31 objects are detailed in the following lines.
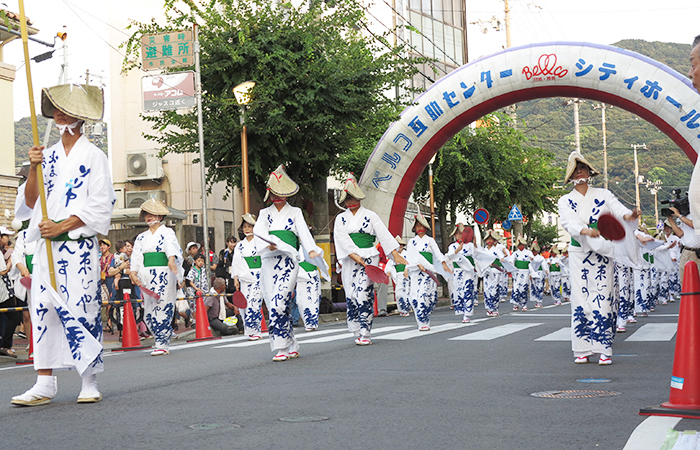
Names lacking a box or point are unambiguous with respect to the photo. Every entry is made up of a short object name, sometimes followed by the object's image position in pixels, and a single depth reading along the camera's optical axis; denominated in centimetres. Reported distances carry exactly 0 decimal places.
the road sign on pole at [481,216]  2736
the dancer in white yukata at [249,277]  1362
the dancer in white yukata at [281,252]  964
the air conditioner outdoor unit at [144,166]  2870
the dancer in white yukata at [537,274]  2483
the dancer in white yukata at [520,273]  2275
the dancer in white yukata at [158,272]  1157
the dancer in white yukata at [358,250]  1129
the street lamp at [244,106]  1781
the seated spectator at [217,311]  1546
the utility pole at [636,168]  7856
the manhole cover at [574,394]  628
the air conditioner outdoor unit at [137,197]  2927
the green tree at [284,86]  1966
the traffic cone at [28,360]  1128
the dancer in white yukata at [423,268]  1422
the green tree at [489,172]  3073
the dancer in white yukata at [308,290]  1426
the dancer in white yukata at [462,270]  1759
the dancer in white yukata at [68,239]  623
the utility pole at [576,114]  5304
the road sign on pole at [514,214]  3234
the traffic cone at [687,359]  523
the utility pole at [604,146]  6309
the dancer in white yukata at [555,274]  2564
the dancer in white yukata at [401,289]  2183
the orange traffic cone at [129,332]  1323
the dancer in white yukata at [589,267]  854
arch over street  1998
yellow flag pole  610
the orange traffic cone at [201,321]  1463
